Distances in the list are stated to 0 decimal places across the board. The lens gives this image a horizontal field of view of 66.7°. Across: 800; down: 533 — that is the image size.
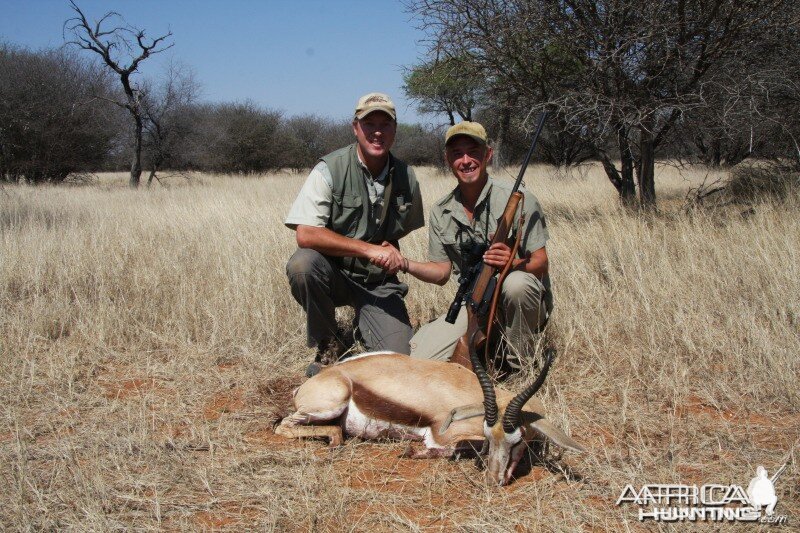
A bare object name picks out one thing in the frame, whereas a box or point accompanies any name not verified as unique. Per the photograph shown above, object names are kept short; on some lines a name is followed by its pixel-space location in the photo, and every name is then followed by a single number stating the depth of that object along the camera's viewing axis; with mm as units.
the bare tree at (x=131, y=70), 15953
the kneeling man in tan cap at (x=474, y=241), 3807
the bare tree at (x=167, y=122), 22062
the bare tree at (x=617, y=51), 7238
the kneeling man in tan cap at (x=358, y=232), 4125
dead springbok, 2887
